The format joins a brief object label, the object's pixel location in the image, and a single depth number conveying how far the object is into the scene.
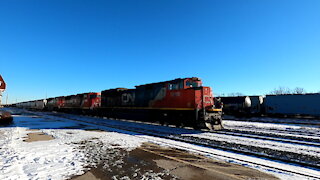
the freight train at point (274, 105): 21.17
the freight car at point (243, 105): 24.14
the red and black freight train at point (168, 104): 10.86
